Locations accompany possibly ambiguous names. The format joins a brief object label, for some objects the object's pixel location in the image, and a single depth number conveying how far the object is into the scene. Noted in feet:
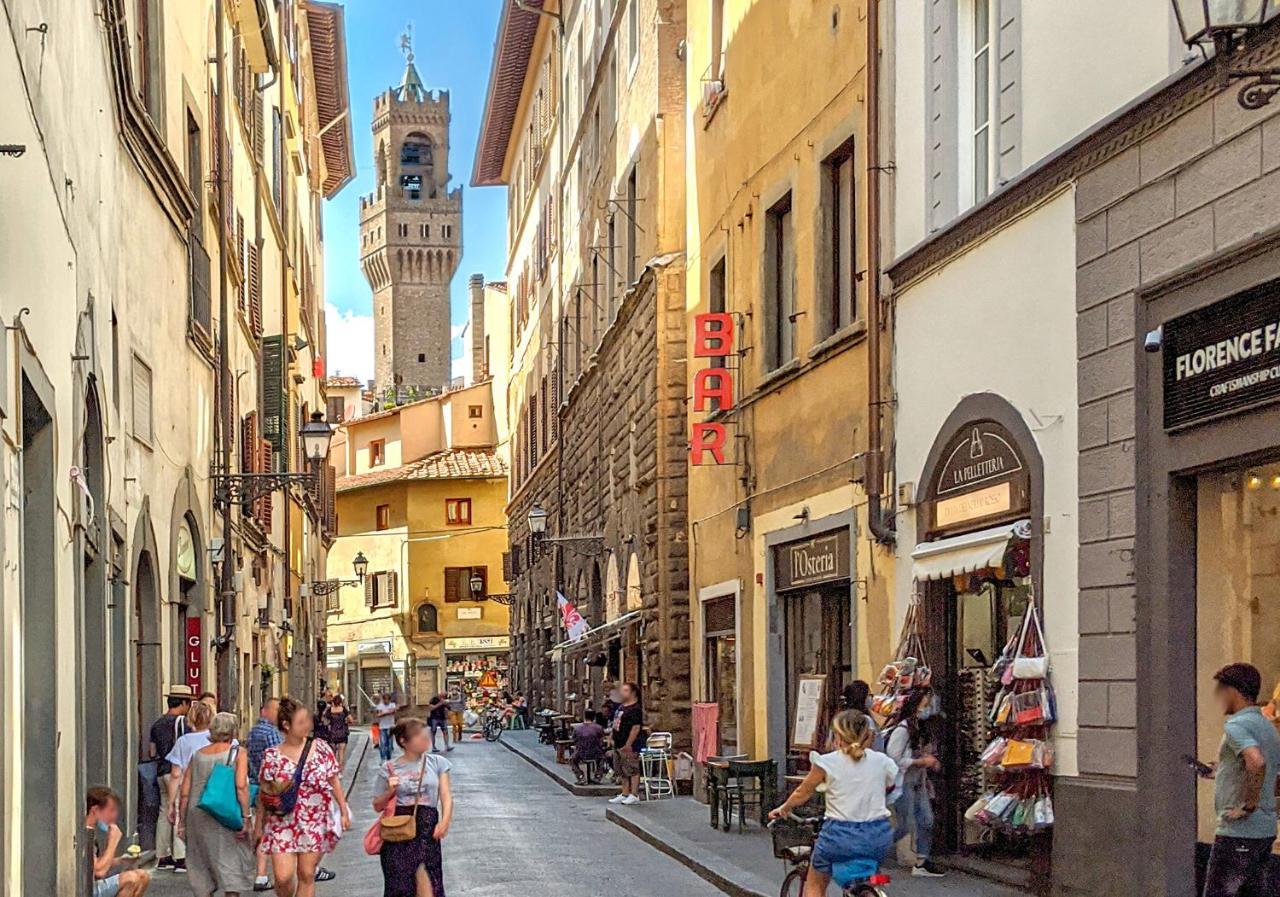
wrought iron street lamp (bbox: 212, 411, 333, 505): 85.46
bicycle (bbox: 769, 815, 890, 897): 36.50
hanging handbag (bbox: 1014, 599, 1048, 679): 45.16
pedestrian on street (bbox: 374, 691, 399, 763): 132.46
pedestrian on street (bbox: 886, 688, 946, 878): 51.57
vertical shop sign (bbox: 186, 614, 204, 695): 82.89
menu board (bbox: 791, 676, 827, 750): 63.87
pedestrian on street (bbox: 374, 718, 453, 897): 39.70
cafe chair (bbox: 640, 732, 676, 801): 88.12
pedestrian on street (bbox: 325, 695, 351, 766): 125.80
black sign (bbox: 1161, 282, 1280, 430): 35.42
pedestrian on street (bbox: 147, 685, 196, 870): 60.75
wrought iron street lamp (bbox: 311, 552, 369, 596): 179.32
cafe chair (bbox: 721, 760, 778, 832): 66.49
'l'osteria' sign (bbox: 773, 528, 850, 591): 62.54
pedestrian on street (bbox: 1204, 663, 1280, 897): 32.32
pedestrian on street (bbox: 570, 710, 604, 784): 102.47
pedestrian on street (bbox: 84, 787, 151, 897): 35.47
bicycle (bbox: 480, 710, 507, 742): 179.09
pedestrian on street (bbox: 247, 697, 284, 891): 53.16
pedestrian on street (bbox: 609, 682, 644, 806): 87.04
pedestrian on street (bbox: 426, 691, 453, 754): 151.33
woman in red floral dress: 43.16
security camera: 39.52
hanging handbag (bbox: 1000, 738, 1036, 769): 44.73
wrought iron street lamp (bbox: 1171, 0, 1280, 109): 29.53
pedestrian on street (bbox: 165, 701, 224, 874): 51.37
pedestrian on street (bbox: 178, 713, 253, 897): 45.14
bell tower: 450.71
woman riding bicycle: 36.96
